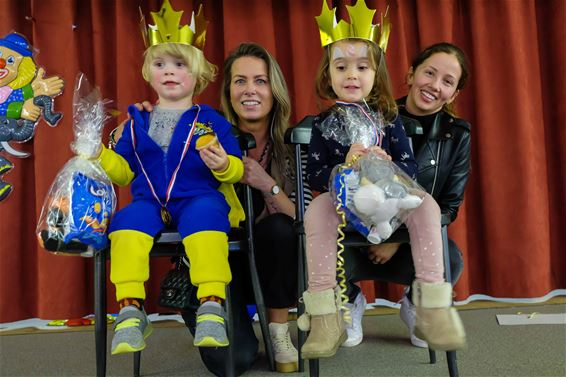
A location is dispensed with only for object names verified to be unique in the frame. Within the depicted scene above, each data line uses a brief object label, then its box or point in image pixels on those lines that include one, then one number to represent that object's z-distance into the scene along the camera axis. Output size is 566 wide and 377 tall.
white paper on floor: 2.13
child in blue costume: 1.33
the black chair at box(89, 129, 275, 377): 1.41
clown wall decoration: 2.47
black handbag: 1.52
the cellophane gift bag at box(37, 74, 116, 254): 1.30
